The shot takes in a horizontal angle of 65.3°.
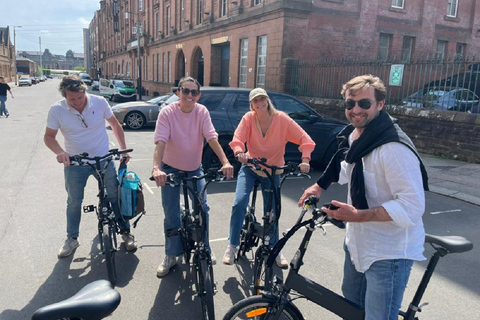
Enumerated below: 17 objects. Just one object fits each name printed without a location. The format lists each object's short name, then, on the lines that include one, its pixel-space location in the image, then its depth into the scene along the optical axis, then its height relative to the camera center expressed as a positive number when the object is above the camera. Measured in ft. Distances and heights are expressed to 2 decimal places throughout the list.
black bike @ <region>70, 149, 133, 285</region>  11.72 -4.29
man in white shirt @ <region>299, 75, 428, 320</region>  6.10 -1.68
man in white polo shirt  12.43 -1.82
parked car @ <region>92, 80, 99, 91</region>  148.40 -0.84
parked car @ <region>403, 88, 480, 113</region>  33.04 +0.17
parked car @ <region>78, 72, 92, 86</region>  201.94 +2.45
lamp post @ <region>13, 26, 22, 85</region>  256.25 +18.75
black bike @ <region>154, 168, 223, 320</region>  9.23 -4.06
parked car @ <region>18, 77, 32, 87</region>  207.31 -0.79
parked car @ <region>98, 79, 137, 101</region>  87.81 -1.16
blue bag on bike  13.28 -3.80
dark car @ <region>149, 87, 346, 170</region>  24.98 -1.84
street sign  36.73 +2.42
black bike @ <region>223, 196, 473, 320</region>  7.27 -4.01
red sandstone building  53.78 +10.54
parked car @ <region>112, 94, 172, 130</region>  47.60 -3.44
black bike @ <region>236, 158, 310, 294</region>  10.25 -4.11
